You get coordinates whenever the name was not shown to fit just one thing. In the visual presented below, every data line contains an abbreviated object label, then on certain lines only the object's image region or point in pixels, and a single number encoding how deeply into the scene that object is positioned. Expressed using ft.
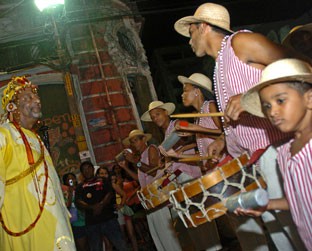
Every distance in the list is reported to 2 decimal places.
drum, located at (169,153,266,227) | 9.58
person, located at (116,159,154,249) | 28.98
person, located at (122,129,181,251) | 19.44
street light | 33.65
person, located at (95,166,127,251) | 27.95
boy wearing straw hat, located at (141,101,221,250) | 18.13
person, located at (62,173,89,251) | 24.90
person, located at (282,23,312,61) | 14.20
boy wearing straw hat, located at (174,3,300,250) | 9.68
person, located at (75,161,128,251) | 24.18
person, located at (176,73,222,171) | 15.65
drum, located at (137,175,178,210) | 16.83
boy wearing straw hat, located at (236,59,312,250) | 7.66
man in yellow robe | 12.17
